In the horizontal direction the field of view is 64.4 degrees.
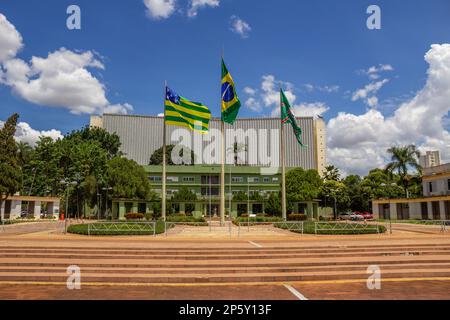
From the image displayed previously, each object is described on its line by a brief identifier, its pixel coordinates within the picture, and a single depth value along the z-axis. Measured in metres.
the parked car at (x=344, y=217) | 56.69
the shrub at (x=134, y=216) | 46.53
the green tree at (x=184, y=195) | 57.00
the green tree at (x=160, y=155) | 88.25
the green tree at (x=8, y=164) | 34.66
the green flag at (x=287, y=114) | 30.46
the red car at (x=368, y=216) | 59.52
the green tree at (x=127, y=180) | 51.91
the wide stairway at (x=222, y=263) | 10.95
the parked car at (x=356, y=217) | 55.12
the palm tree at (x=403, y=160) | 57.25
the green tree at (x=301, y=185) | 52.01
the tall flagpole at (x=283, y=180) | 31.90
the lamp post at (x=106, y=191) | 53.24
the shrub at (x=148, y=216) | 45.09
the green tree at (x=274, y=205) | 51.06
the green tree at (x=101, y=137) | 68.89
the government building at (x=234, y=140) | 93.06
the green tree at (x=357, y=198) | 69.44
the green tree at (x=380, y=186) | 64.44
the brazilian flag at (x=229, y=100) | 30.69
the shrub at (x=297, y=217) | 44.74
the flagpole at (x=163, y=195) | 31.79
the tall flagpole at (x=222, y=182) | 31.96
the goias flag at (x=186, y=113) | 30.41
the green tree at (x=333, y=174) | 66.00
